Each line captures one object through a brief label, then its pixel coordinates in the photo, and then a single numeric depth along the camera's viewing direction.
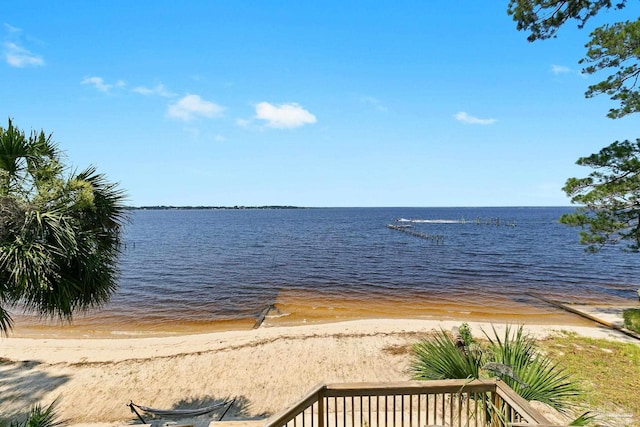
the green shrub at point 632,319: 11.09
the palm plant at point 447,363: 4.49
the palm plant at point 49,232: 4.64
